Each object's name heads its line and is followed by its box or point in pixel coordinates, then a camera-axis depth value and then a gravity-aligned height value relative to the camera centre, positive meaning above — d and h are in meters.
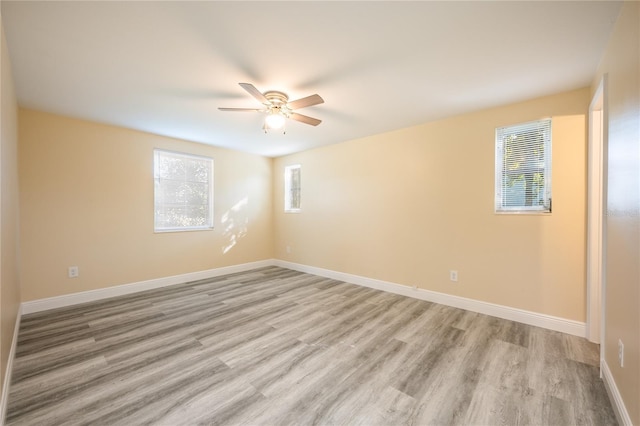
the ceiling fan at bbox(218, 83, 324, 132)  2.32 +1.04
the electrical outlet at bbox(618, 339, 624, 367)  1.46 -0.84
